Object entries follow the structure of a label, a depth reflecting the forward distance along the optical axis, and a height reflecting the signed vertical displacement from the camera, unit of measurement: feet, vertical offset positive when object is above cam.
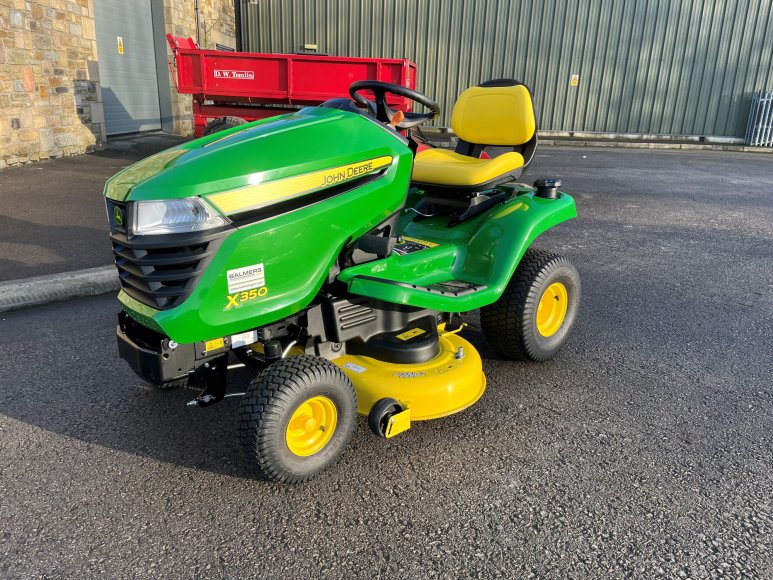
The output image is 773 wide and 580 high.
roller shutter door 32.94 +0.10
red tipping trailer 30.48 -0.09
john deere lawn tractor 6.57 -2.46
